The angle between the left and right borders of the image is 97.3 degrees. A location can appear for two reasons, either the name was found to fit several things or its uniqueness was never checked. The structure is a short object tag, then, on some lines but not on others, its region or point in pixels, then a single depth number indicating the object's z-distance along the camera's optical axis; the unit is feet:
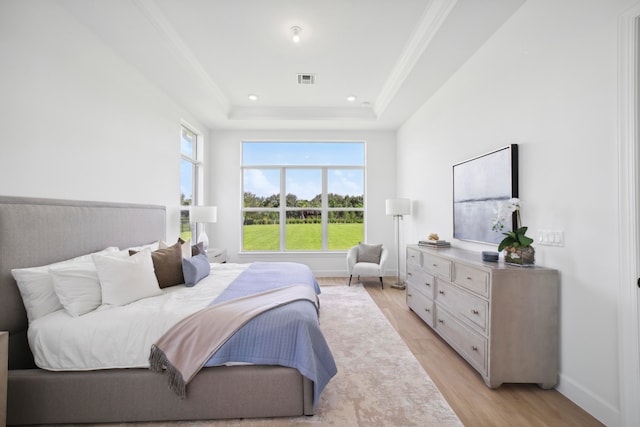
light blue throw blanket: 5.54
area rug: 5.64
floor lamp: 15.28
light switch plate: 6.37
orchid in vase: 6.79
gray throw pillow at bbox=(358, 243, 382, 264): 16.30
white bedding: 5.48
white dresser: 6.45
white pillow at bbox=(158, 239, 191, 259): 9.81
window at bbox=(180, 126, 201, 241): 14.76
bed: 5.45
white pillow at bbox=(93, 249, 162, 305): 6.44
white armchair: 15.48
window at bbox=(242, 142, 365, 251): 18.60
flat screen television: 7.79
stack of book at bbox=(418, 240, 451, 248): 10.71
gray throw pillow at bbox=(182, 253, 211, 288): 8.40
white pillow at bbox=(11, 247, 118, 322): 5.83
